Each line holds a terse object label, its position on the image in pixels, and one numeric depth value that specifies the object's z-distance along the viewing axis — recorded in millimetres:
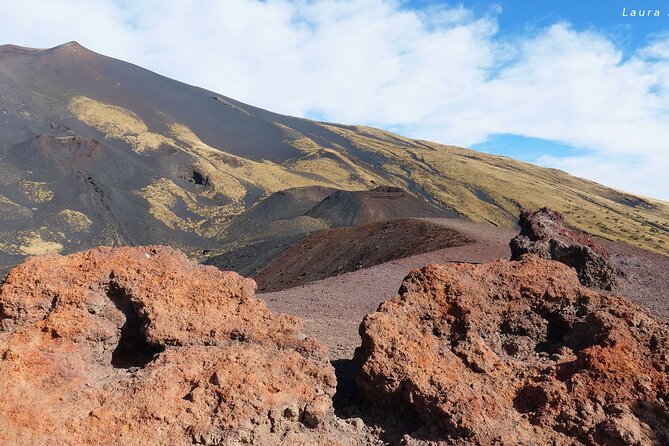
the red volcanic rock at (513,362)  4020
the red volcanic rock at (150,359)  3758
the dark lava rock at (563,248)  13023
